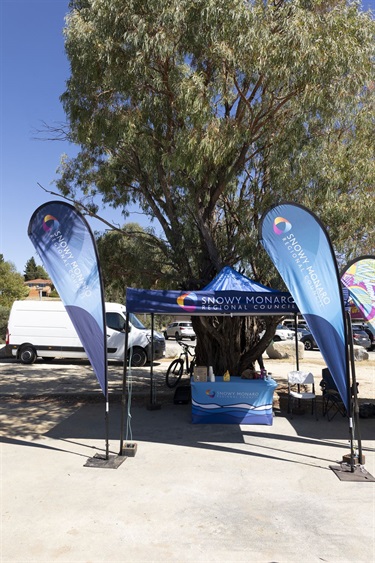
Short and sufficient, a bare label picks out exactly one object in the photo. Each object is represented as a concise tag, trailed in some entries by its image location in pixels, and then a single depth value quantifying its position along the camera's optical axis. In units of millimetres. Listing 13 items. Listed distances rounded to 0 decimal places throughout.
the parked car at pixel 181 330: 31531
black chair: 8895
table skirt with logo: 8359
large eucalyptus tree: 8383
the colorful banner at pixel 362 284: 7316
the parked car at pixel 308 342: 28203
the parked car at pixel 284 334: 28375
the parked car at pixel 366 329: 28344
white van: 17281
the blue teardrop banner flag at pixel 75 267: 6430
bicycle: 11806
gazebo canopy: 7410
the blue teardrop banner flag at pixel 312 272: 6184
